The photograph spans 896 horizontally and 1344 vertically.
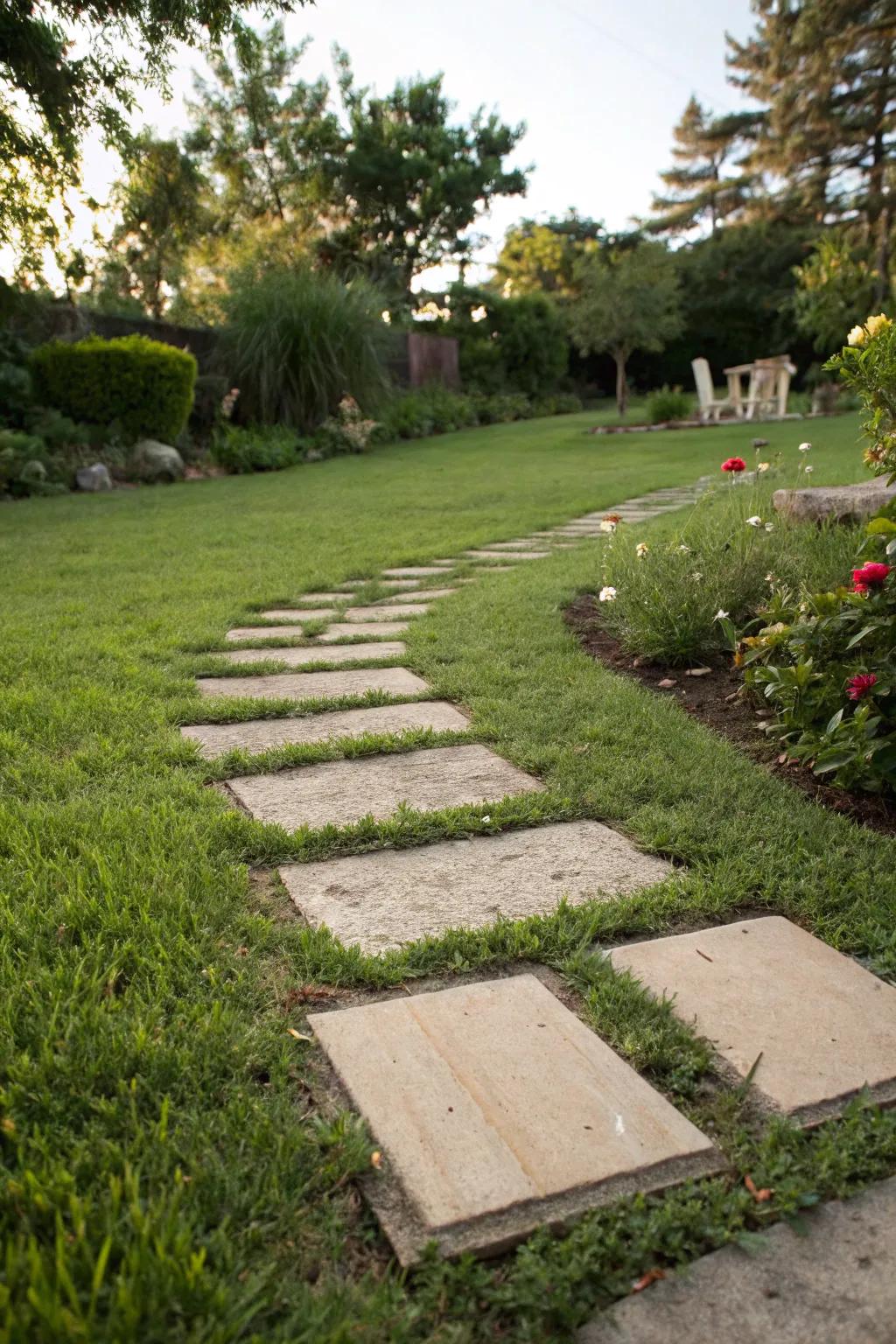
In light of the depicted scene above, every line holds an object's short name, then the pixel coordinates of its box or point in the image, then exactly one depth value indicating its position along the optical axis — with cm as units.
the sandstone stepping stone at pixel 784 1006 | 127
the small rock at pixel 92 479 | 907
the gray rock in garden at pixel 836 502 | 348
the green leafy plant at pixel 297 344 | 1211
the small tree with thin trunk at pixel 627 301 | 1438
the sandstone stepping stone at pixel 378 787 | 205
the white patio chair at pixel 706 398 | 1485
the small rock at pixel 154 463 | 978
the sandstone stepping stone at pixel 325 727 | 246
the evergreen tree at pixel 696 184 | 3334
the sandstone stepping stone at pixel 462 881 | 163
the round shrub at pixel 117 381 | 974
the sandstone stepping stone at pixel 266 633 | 355
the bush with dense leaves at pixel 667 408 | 1533
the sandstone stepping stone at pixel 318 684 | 288
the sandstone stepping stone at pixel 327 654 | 325
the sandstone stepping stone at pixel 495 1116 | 104
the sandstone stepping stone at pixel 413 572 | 478
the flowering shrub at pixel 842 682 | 207
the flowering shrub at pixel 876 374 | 243
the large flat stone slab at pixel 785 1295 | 92
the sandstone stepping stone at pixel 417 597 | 423
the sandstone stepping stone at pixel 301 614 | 388
